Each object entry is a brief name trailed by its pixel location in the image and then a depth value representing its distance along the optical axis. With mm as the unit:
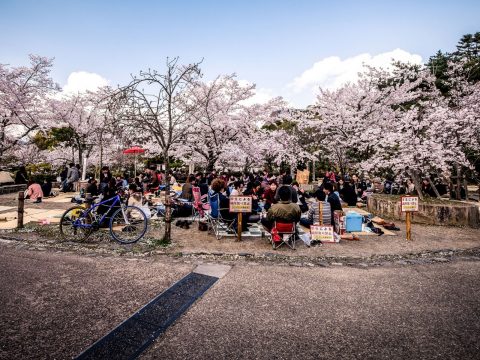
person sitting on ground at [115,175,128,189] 12102
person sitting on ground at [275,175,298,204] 8236
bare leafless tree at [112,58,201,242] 6430
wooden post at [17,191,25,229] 7598
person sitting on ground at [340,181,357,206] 12250
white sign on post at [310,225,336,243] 6730
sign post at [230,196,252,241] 6715
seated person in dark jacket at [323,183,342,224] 7199
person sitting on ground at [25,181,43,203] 12153
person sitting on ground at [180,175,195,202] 9906
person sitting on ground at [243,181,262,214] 10786
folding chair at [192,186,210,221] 8523
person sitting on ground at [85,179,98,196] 7758
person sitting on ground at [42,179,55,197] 14500
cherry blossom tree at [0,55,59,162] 16391
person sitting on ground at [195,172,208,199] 9900
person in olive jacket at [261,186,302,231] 6348
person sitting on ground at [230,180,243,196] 9669
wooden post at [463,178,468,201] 14617
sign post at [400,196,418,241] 6934
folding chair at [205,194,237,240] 7402
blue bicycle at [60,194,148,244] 6777
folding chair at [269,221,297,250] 6410
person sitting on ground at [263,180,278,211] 9312
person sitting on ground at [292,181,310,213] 9961
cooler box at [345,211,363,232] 7967
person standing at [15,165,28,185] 15926
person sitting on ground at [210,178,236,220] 7297
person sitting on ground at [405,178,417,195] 13438
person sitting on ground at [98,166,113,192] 7334
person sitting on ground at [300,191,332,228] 6977
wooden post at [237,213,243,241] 6965
